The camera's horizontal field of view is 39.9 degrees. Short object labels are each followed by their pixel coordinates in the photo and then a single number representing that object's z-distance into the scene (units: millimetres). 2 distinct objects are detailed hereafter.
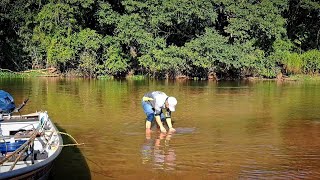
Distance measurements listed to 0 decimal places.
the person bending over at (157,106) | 10586
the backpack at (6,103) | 11336
